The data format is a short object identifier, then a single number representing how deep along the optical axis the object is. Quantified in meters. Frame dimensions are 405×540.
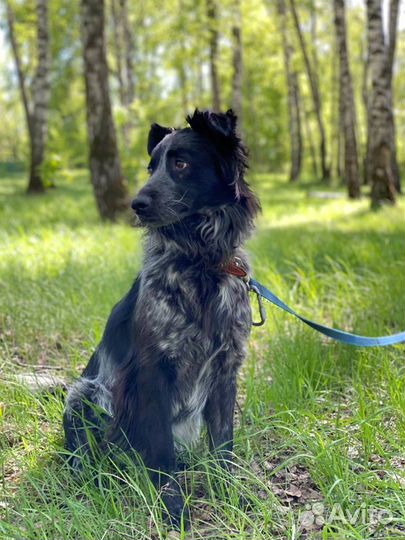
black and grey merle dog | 2.81
